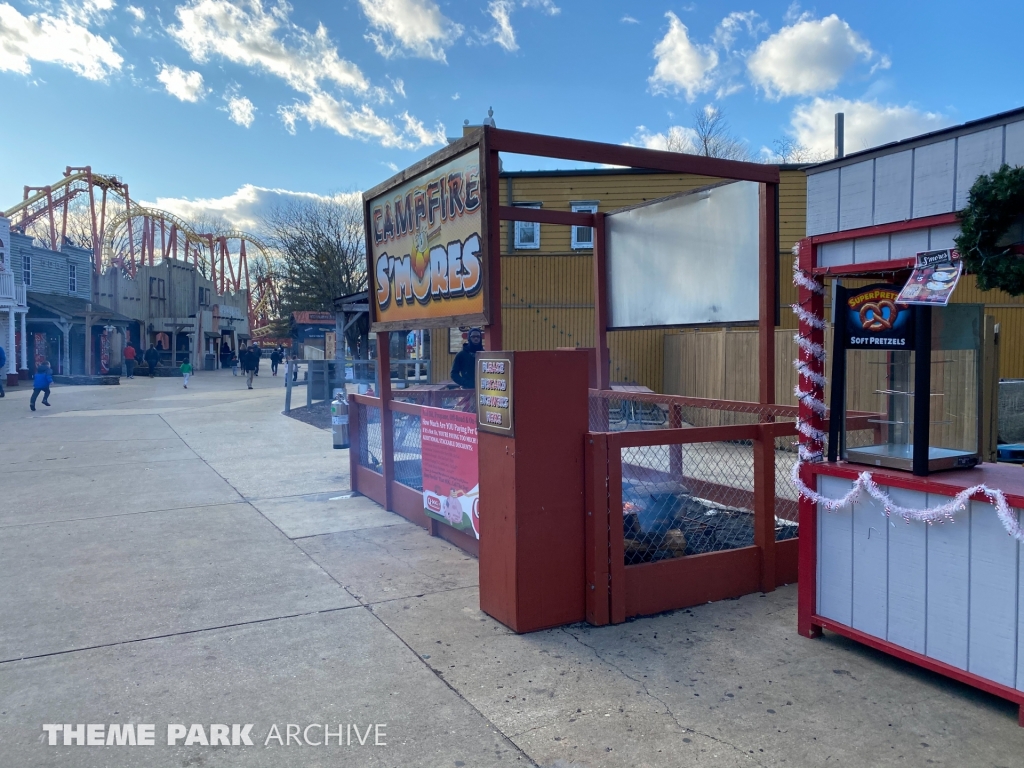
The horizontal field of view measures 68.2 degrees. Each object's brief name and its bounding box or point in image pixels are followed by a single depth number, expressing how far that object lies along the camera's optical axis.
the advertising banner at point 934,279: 3.40
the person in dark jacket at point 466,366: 10.20
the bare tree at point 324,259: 35.44
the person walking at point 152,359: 38.72
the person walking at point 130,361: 36.81
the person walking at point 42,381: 19.02
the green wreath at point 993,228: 3.18
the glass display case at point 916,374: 3.71
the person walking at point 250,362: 29.03
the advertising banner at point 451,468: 5.80
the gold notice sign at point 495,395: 4.34
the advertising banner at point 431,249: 5.35
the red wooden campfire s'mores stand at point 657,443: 4.48
